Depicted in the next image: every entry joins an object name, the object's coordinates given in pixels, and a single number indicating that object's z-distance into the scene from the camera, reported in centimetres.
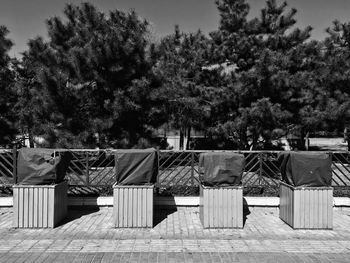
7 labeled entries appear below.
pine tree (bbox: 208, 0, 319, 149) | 1269
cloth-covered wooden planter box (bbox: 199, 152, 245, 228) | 623
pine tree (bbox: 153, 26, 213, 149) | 1370
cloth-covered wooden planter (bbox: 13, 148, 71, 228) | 612
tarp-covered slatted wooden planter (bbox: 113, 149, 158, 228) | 623
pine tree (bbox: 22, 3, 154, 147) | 1212
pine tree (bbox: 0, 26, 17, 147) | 1259
